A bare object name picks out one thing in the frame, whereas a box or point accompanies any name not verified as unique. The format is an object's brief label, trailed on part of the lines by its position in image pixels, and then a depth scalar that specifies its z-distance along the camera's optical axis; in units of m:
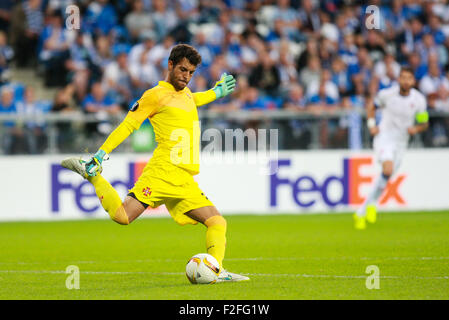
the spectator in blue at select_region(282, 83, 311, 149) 17.41
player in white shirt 14.84
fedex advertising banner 16.75
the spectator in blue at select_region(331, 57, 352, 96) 19.33
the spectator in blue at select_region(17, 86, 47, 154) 16.31
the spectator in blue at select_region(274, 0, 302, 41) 20.42
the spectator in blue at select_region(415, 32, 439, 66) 20.75
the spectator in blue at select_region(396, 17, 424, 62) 20.81
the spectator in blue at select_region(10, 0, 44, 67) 18.80
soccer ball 8.28
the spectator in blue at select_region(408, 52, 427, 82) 20.23
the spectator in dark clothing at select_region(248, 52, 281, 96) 18.83
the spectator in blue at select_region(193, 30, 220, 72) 18.75
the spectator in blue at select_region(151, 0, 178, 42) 19.38
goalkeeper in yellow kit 8.48
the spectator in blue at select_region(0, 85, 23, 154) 16.23
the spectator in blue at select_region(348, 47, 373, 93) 19.55
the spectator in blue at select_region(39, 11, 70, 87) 18.20
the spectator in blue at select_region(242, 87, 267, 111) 18.09
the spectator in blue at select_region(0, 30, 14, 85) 17.66
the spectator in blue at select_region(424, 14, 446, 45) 21.31
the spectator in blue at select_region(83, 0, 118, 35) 18.95
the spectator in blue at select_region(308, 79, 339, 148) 17.56
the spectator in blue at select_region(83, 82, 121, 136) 16.36
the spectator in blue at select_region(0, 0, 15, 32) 19.25
